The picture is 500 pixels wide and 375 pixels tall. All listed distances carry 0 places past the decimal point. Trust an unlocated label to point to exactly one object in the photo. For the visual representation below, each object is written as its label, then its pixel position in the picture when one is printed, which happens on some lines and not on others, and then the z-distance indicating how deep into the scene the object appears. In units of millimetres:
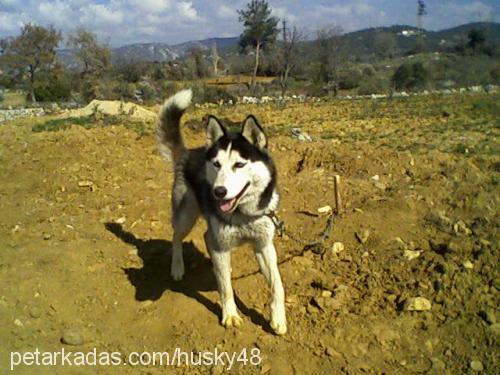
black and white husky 3303
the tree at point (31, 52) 29500
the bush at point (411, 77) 26891
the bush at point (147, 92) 21688
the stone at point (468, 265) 3816
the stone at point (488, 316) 3344
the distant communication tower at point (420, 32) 54594
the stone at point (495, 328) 3258
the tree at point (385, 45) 56272
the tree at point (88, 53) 27016
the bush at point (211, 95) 20219
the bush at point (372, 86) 25117
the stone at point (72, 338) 3549
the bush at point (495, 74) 24250
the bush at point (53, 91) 26891
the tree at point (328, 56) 30094
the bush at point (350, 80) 29812
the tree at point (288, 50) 24698
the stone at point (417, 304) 3594
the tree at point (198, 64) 40503
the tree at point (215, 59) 41781
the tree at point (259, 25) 30734
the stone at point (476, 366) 3064
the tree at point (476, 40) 37094
